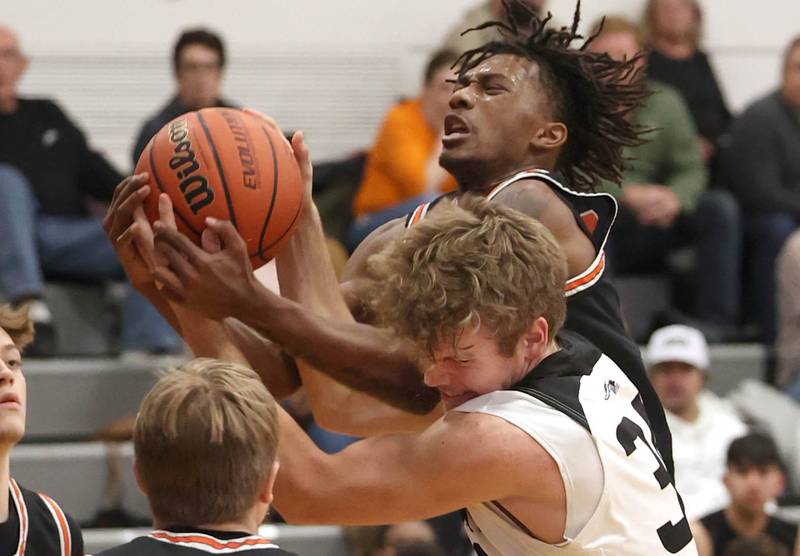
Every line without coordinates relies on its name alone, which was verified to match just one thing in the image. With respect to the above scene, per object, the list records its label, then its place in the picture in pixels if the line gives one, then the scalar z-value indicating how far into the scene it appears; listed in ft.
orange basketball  17.46
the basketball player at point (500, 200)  17.30
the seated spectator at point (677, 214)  45.57
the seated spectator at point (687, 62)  48.41
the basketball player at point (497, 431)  15.90
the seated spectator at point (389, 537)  34.64
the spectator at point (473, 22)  43.23
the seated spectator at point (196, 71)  41.38
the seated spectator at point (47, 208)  38.92
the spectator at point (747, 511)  37.21
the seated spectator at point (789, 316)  44.89
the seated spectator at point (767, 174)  46.74
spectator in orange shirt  42.41
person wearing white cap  39.74
